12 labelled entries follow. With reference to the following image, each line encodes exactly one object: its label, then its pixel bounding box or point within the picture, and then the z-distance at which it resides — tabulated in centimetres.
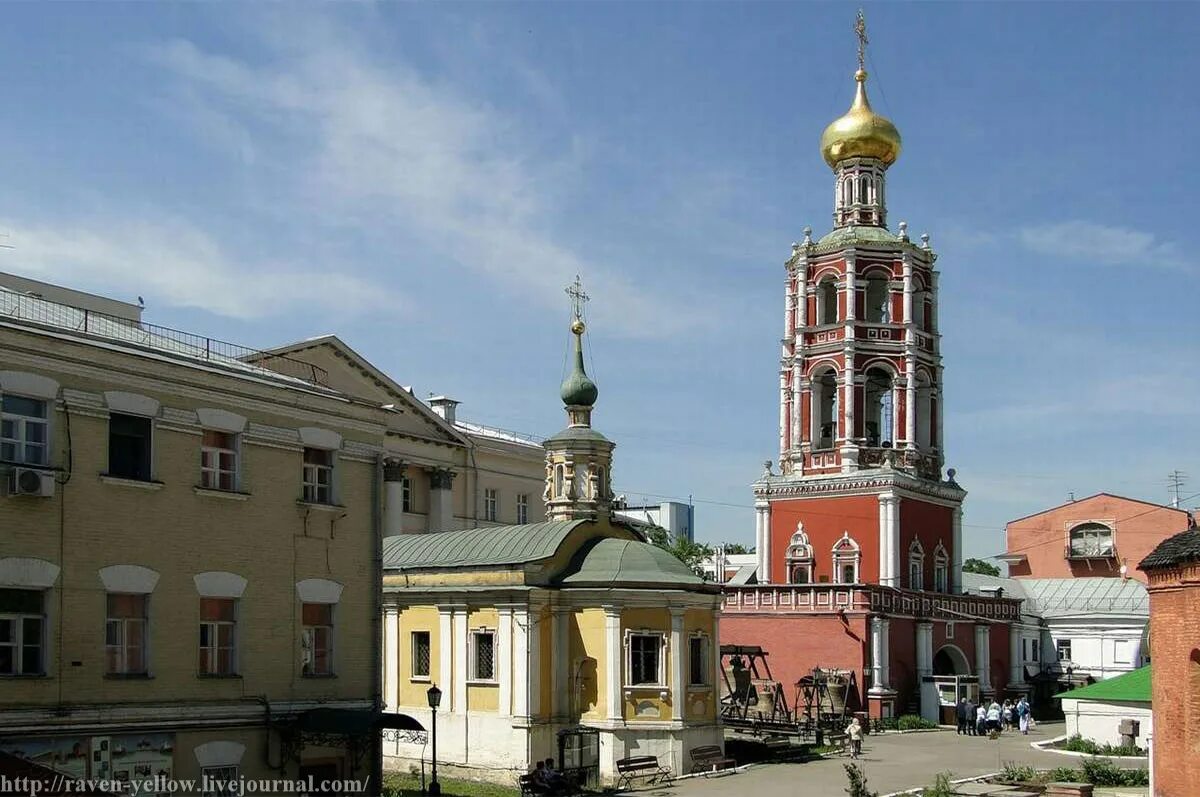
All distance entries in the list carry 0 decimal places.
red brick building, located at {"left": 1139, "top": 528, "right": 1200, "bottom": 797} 1930
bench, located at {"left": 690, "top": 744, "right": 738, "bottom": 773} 3225
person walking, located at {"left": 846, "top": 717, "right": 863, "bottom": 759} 3506
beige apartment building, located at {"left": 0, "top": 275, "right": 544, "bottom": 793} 1892
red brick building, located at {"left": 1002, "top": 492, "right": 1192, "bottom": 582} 6981
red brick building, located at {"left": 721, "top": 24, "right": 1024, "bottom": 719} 4881
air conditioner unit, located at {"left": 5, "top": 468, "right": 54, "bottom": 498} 1848
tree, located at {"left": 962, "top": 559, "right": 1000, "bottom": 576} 9881
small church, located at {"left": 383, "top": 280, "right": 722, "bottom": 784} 3219
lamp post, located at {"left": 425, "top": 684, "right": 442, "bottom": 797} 2652
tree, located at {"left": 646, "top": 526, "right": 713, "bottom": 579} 7765
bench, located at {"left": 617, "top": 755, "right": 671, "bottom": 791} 3058
